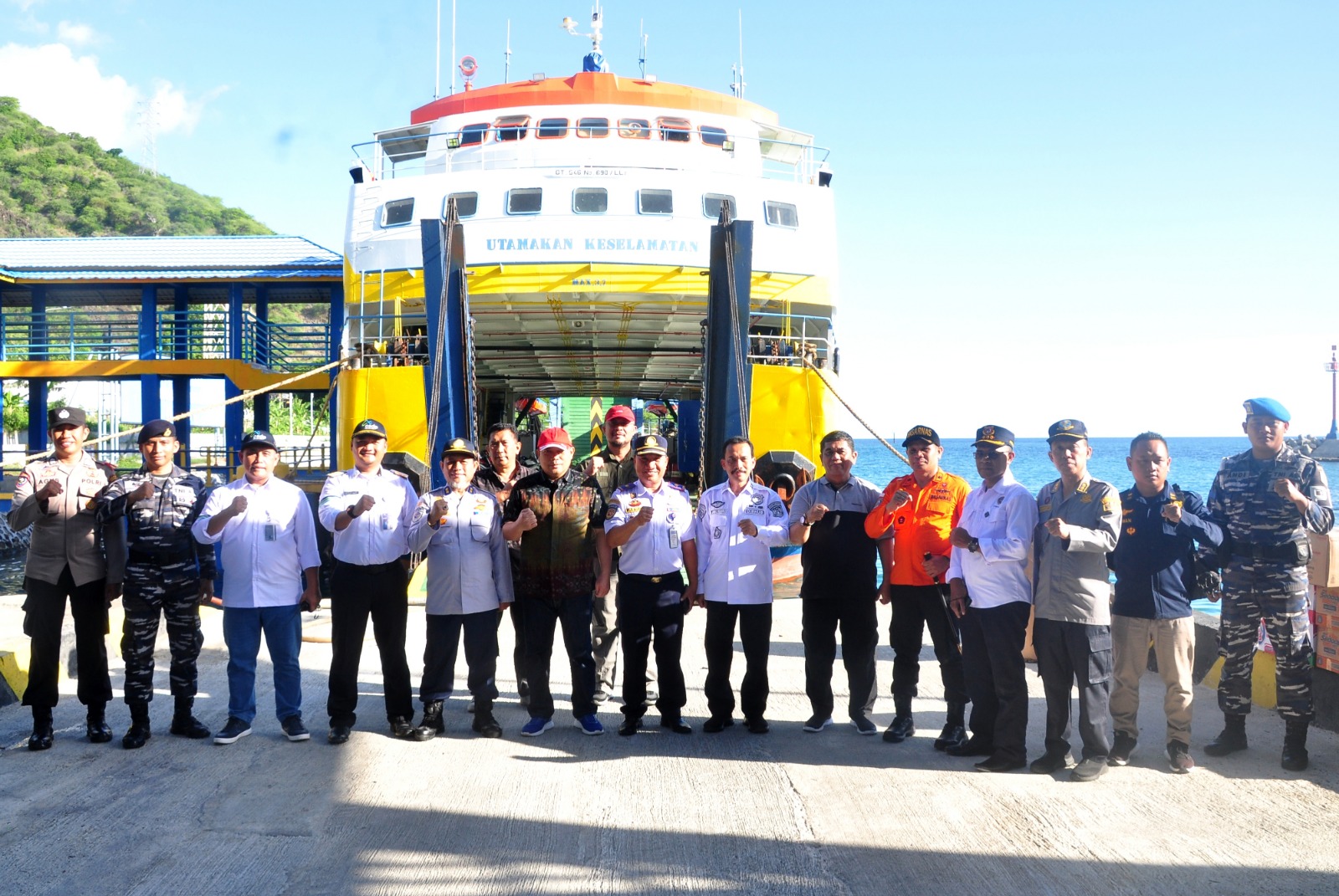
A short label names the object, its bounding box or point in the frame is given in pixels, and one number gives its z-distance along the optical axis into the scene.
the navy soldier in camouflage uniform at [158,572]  4.93
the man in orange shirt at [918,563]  5.14
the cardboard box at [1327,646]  5.12
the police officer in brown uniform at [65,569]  4.84
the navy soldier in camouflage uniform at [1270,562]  4.66
